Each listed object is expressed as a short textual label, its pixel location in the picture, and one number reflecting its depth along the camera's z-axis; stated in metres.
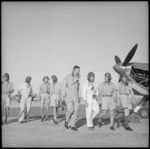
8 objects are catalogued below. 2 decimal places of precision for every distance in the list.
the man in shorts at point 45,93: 9.66
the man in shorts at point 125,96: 7.77
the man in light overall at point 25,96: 9.01
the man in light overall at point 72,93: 7.56
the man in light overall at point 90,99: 7.63
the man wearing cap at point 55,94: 9.16
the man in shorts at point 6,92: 8.35
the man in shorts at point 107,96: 7.95
